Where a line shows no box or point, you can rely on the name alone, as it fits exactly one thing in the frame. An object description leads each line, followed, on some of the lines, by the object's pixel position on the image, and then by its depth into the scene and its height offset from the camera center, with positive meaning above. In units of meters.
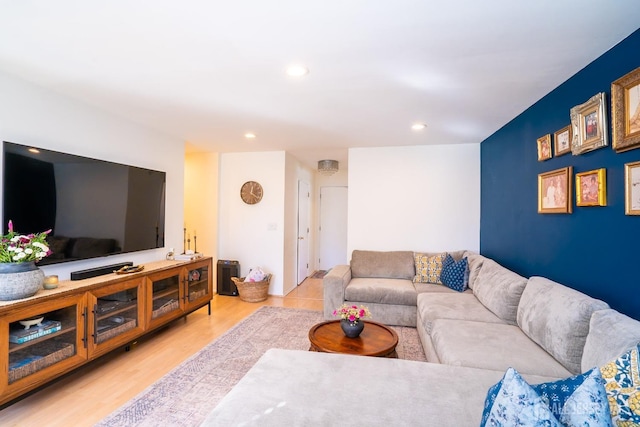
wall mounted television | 2.20 +0.14
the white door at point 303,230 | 5.73 -0.22
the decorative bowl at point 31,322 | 1.95 -0.69
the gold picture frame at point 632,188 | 1.62 +0.18
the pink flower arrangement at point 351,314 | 2.32 -0.74
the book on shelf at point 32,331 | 1.88 -0.74
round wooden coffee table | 2.11 -0.91
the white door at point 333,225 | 6.82 -0.15
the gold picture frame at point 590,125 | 1.84 +0.62
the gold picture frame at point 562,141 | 2.21 +0.60
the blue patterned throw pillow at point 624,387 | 0.89 -0.51
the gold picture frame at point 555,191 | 2.21 +0.23
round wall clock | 4.87 +0.43
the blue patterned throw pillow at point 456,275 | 3.42 -0.65
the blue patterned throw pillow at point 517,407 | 0.72 -0.47
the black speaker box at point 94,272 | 2.48 -0.47
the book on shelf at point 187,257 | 3.59 -0.47
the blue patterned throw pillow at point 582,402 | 0.74 -0.48
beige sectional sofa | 1.19 -0.76
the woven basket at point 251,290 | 4.44 -1.05
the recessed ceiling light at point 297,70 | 2.04 +1.02
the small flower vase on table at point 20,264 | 1.87 -0.30
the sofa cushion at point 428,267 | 3.80 -0.61
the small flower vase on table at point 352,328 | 2.30 -0.84
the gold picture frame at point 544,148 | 2.47 +0.60
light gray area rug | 1.92 -1.24
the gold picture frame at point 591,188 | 1.88 +0.21
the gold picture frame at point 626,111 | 1.60 +0.61
